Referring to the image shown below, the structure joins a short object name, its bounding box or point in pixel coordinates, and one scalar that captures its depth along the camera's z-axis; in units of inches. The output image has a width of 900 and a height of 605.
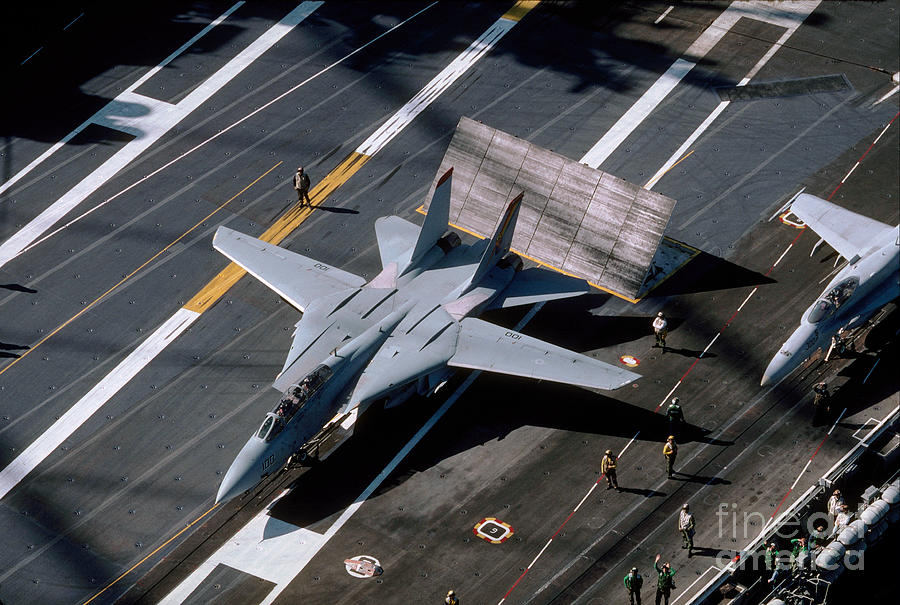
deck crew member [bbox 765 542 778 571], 1631.4
